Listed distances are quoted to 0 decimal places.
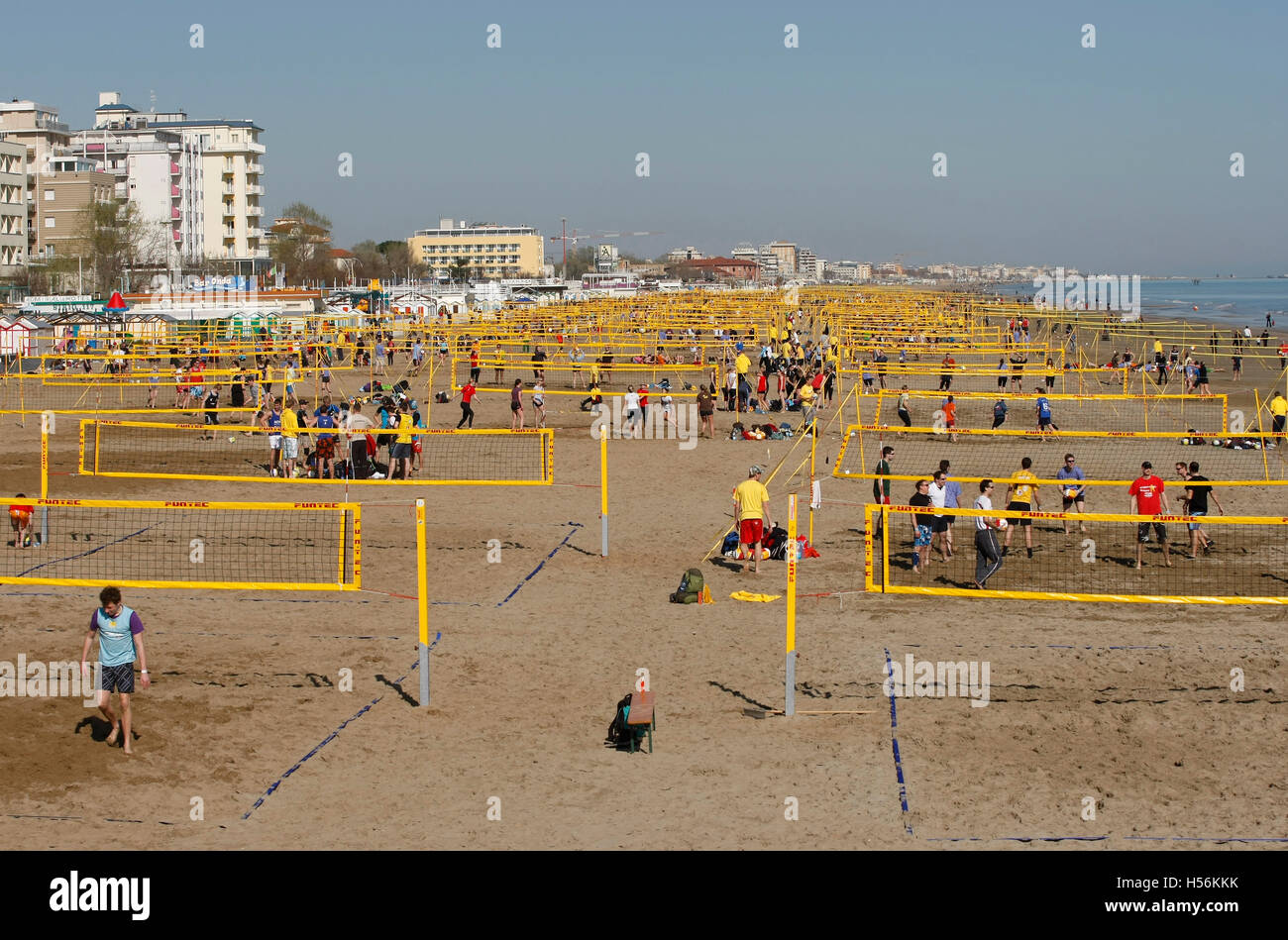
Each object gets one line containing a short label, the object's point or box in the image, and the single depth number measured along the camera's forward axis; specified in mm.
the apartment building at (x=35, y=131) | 97438
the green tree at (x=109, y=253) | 78019
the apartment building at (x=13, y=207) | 81062
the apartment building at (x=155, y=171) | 99750
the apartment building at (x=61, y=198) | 89250
